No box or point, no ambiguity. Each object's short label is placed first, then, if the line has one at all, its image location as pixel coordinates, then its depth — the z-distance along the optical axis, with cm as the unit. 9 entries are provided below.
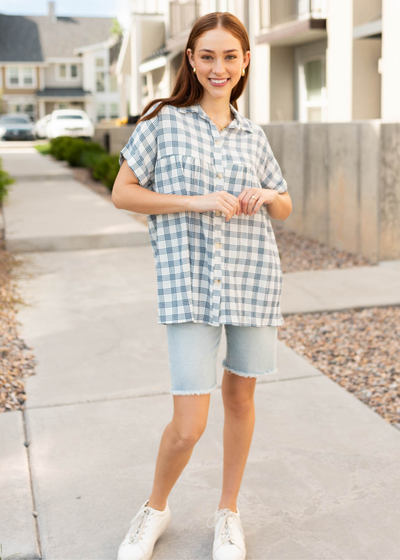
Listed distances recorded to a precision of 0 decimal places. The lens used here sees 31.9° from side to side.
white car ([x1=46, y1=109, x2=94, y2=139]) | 3484
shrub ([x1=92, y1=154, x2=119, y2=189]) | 1303
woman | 228
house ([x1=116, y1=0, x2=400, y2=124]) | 1074
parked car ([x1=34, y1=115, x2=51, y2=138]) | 3891
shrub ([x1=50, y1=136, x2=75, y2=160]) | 1969
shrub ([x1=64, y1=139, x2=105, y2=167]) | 1788
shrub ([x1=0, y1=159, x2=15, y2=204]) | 920
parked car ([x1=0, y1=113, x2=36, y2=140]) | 3762
